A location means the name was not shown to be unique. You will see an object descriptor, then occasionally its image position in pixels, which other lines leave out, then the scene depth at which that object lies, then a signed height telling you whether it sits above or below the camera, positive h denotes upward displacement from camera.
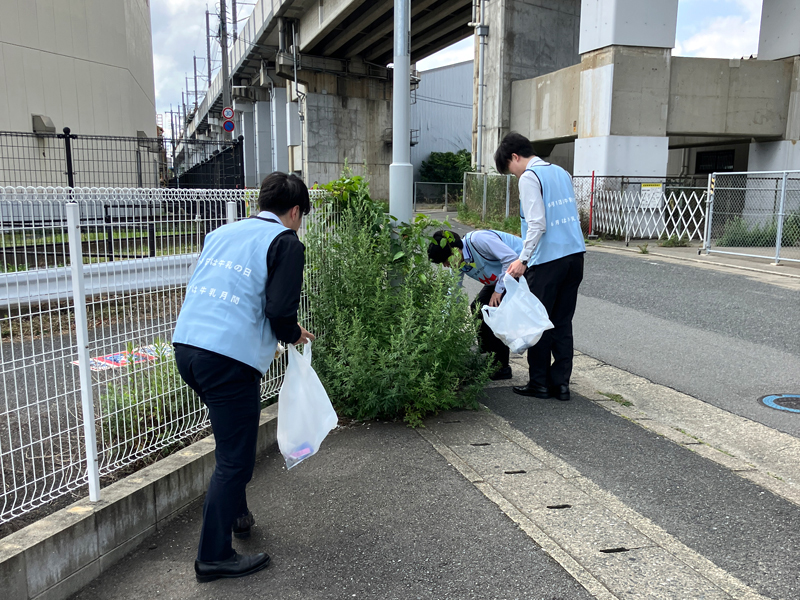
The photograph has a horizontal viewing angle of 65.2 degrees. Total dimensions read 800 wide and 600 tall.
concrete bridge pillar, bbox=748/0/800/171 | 18.00 +4.34
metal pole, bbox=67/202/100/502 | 2.69 -0.64
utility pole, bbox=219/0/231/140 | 28.14 +6.87
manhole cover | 4.61 -1.52
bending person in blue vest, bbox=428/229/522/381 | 4.73 -0.44
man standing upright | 4.42 -0.33
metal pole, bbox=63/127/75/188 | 10.75 +0.66
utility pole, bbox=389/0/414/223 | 5.59 +0.74
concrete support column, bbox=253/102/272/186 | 46.72 +4.40
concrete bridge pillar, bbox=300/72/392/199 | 32.47 +3.75
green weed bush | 4.06 -0.88
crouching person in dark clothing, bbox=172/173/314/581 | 2.44 -0.55
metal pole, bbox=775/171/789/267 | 11.77 -0.53
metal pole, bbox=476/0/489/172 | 23.73 +5.39
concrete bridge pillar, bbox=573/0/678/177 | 17.39 +3.25
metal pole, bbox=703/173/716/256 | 13.66 -0.22
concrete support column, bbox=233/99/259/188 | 48.28 +5.06
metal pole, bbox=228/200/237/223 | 3.83 -0.10
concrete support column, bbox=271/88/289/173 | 39.59 +4.30
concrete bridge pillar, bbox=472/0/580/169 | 23.22 +5.64
